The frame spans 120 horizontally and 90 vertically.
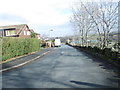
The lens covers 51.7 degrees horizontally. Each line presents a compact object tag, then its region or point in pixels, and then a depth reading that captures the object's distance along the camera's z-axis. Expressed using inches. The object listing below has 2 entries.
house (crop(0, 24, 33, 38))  1600.8
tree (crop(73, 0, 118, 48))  566.1
